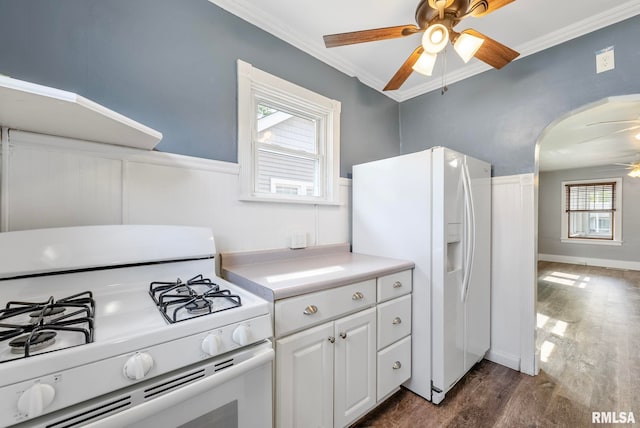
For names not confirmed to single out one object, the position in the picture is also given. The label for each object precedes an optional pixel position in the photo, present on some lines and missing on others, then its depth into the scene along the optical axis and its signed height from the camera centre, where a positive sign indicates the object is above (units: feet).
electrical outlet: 5.49 +3.37
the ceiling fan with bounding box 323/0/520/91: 4.29 +3.21
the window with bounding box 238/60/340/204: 5.49 +1.83
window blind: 19.84 +1.46
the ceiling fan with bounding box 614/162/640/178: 15.34 +2.76
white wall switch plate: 6.12 -0.66
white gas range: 1.89 -1.11
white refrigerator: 5.31 -0.70
